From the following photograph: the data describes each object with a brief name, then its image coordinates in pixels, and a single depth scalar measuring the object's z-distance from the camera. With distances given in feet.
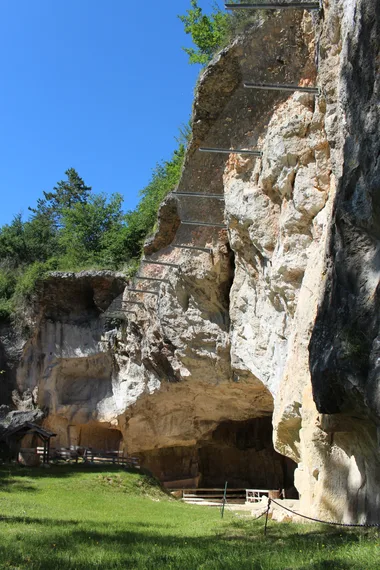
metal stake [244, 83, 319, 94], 38.13
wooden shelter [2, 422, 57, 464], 74.54
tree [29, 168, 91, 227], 164.96
